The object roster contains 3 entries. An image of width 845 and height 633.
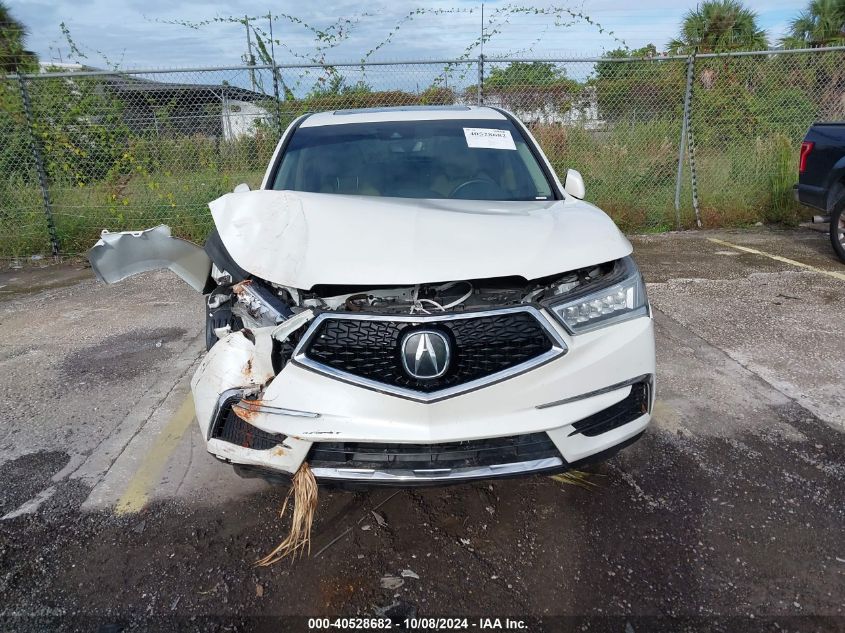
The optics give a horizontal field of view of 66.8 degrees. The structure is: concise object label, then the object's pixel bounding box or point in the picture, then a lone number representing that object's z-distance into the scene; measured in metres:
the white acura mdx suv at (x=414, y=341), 2.16
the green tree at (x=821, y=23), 19.38
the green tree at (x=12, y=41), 13.25
